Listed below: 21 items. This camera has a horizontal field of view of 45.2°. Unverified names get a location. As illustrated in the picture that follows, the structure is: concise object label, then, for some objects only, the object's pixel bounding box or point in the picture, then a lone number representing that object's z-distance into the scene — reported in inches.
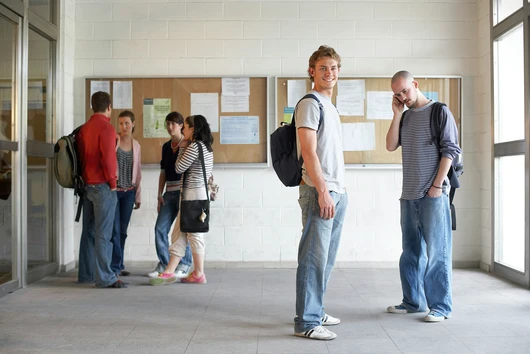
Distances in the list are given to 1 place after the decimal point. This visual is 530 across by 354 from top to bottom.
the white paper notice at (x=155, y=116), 245.9
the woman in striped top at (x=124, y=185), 222.8
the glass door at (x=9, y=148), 188.1
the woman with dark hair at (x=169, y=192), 218.8
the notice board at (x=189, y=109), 246.4
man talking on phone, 155.2
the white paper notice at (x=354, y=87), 246.4
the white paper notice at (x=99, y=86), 247.6
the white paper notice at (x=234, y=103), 246.1
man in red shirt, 200.4
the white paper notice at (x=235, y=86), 246.2
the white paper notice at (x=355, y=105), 246.2
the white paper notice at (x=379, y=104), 245.8
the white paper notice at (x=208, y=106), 245.8
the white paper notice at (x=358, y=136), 246.1
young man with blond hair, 134.7
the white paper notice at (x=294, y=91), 246.4
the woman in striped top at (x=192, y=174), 199.2
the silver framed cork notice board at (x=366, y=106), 246.1
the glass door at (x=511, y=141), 203.9
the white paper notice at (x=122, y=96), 246.4
